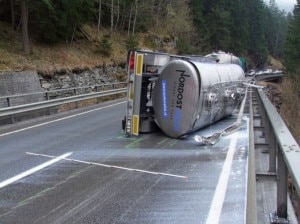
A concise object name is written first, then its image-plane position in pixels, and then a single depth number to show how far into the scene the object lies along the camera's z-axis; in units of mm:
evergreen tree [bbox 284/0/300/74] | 65225
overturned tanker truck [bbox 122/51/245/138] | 9930
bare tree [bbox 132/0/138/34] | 50000
